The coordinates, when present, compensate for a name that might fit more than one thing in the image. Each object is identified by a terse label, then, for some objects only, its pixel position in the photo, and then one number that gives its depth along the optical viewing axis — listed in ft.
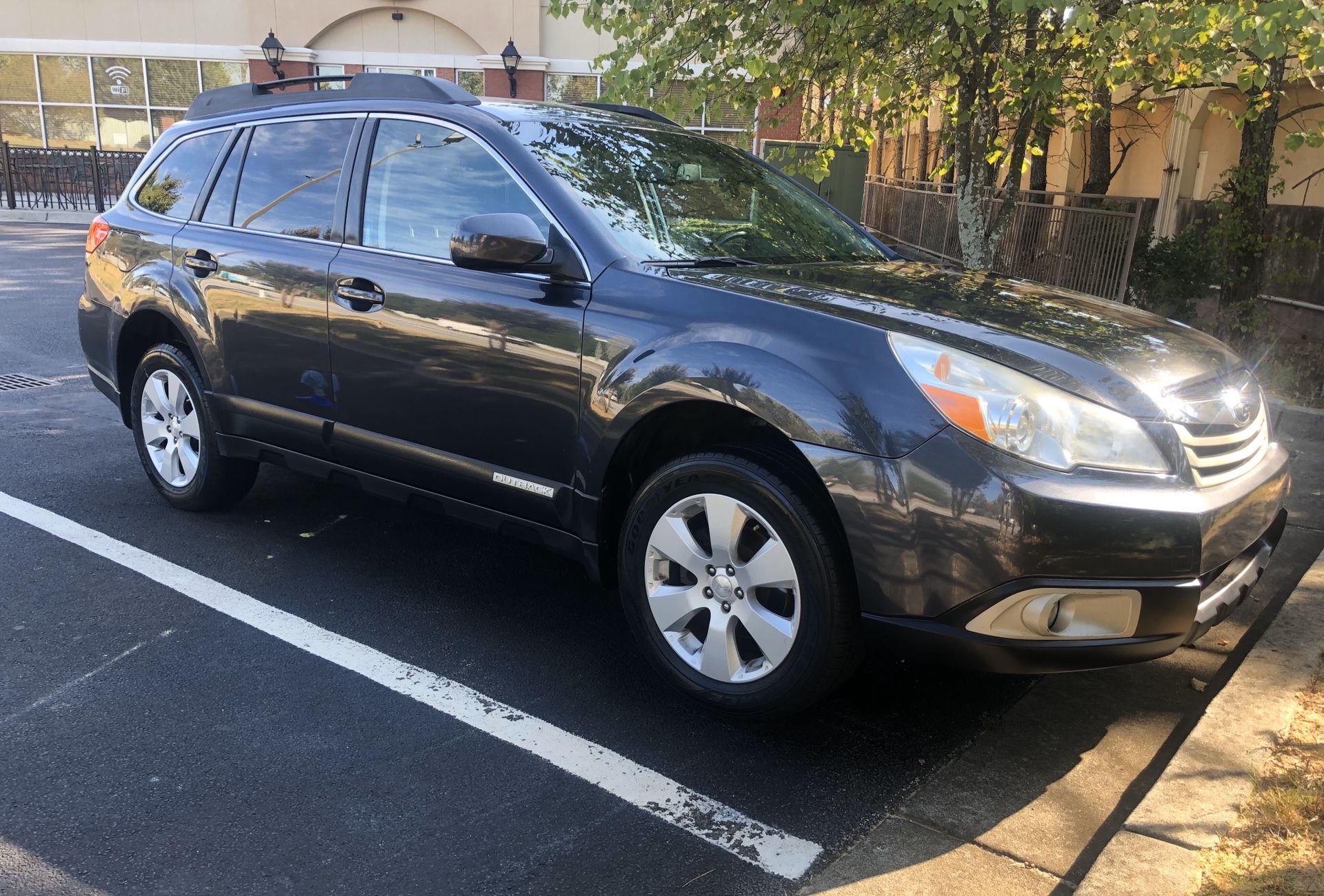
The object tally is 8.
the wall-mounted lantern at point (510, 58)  77.15
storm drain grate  24.57
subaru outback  8.89
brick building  82.02
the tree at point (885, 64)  22.86
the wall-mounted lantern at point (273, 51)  78.54
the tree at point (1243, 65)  14.70
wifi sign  86.33
